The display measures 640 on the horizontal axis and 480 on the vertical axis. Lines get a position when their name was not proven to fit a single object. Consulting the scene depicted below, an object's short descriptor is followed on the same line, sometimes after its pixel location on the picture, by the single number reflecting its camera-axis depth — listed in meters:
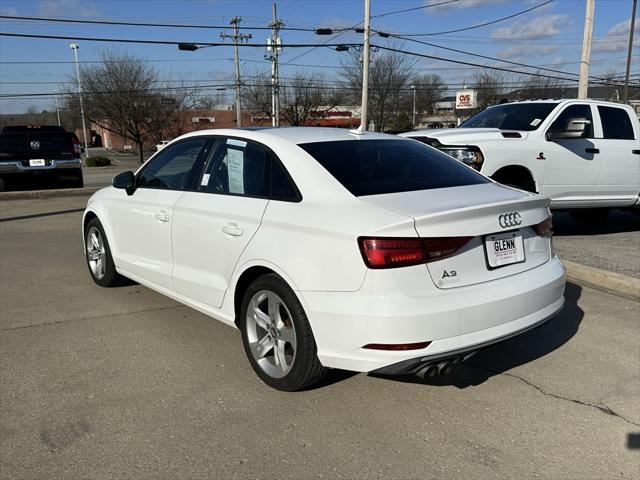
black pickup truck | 13.12
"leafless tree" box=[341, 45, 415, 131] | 50.31
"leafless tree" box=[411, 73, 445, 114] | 57.68
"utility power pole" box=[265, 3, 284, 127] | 43.06
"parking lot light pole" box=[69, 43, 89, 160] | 44.01
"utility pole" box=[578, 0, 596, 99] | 13.91
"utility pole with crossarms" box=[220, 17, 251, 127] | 43.81
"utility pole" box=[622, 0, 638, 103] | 37.87
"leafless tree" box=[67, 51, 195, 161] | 42.38
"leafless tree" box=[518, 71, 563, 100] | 44.22
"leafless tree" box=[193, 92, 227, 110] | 55.17
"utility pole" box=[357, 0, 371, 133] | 26.78
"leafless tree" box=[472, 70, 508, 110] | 54.46
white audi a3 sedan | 2.86
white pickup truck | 7.25
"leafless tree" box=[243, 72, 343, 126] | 53.44
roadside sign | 50.94
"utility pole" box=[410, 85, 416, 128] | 53.58
